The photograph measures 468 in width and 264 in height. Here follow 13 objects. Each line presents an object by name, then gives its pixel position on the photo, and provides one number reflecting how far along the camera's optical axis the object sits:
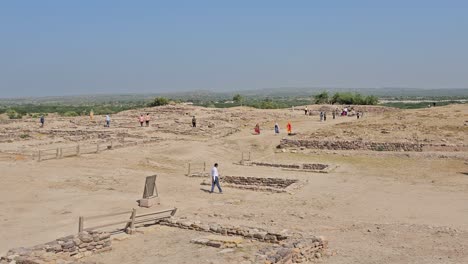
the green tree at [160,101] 68.81
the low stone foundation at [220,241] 10.97
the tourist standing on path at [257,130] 38.25
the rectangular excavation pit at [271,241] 9.53
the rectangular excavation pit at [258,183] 19.00
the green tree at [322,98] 82.07
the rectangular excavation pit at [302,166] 23.66
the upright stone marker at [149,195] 15.74
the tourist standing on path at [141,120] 40.03
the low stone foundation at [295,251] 9.27
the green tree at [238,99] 100.38
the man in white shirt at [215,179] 18.23
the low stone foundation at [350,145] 27.88
